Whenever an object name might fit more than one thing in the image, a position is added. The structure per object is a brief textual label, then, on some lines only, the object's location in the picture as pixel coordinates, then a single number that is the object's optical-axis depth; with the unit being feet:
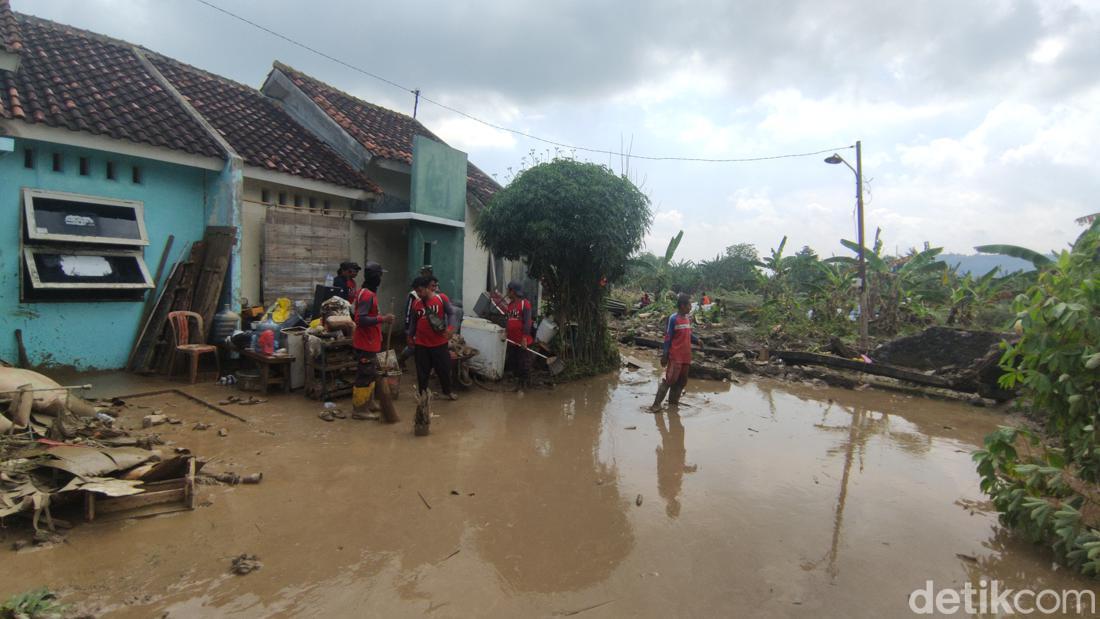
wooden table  24.99
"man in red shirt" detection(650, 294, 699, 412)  27.50
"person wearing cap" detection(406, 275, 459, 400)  25.07
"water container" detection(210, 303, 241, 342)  27.89
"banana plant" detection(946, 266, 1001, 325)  50.37
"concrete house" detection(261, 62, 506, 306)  37.14
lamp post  47.56
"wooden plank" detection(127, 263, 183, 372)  27.02
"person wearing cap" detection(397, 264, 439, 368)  25.61
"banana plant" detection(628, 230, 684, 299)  73.92
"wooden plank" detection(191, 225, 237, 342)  27.68
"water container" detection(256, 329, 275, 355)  25.22
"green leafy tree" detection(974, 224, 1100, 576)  13.29
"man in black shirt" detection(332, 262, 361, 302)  27.89
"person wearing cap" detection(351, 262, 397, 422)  22.80
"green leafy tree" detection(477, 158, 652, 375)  30.68
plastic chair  25.64
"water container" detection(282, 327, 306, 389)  25.94
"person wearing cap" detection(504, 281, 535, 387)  30.58
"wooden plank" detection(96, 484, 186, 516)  13.09
